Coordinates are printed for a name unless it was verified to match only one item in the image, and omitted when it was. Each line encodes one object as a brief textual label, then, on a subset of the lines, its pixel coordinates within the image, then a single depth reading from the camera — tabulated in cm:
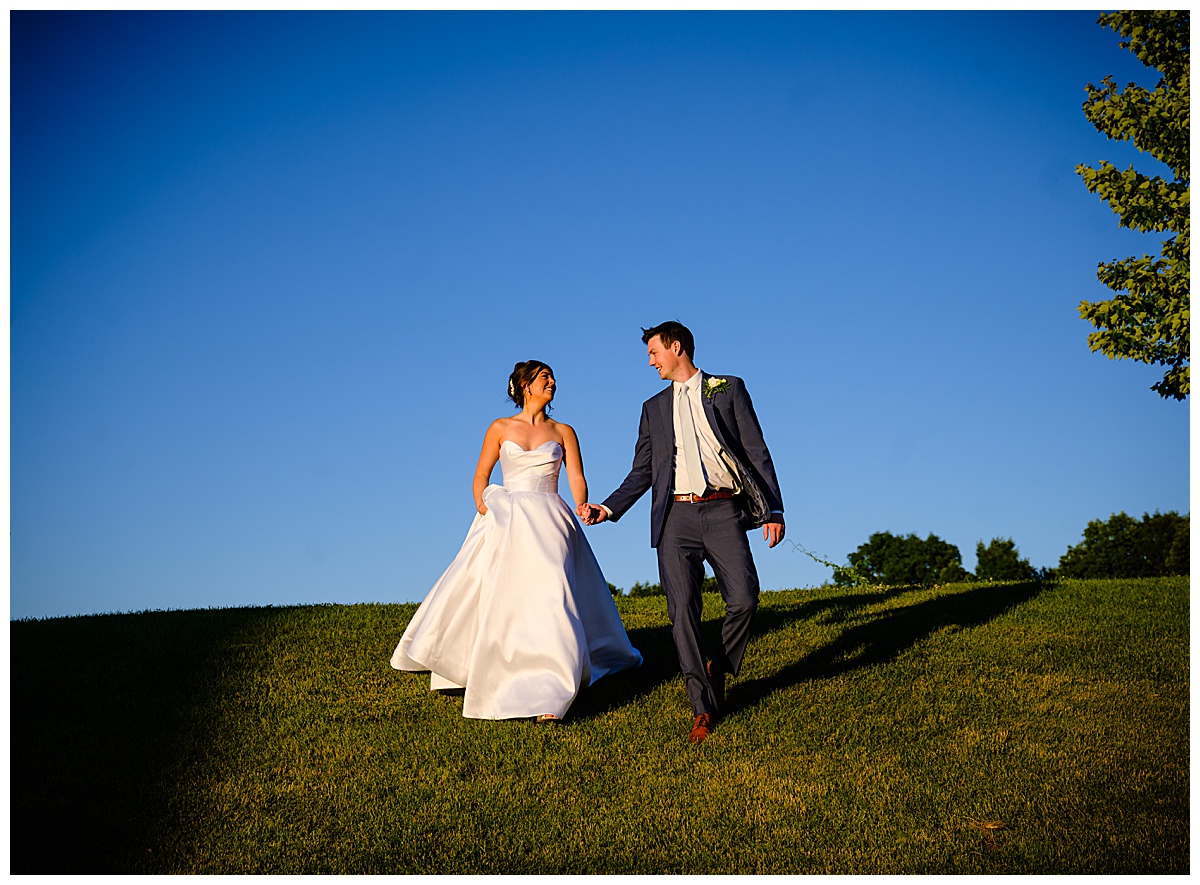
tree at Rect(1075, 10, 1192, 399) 1767
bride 893
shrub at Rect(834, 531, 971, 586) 4412
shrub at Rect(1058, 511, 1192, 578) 3772
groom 837
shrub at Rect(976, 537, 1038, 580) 4268
